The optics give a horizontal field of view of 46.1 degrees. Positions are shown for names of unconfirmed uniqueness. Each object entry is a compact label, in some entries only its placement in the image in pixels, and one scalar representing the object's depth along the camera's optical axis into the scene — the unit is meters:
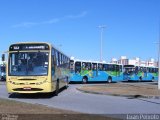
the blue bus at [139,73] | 27.53
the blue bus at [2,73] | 26.43
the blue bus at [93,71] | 20.87
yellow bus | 9.70
